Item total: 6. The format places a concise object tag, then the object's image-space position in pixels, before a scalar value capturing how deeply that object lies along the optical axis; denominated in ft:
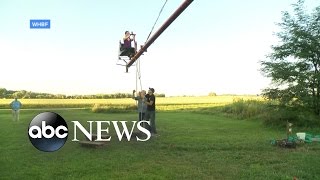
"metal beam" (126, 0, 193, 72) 17.07
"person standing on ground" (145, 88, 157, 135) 31.00
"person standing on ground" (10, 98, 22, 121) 46.93
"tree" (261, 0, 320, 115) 40.29
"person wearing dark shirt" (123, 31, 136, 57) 31.00
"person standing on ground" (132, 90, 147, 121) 31.72
